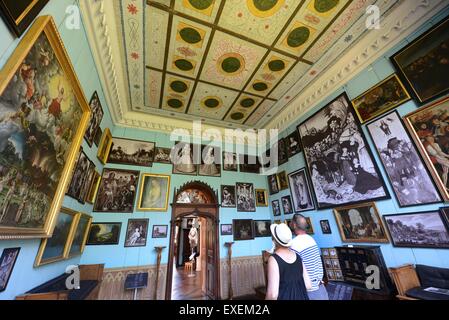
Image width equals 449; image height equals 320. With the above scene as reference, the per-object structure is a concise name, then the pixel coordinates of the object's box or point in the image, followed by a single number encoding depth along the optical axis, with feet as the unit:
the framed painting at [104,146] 18.53
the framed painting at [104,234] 18.56
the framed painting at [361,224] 14.39
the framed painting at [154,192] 21.83
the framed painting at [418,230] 11.20
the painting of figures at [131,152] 22.17
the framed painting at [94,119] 14.76
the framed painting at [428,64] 11.51
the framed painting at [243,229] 25.22
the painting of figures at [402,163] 11.98
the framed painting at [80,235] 14.28
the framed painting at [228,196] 26.22
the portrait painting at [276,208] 26.01
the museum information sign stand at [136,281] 17.48
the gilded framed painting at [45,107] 6.12
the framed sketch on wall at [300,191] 21.17
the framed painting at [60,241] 9.73
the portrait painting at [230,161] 28.43
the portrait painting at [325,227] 18.34
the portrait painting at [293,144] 23.41
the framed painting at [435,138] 11.03
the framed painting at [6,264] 7.10
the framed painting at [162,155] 24.41
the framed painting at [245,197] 27.01
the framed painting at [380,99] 13.83
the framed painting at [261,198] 28.17
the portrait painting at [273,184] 26.99
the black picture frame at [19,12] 5.41
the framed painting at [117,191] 19.89
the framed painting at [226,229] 24.73
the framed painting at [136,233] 19.93
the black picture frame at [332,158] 15.21
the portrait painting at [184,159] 25.12
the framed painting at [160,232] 21.13
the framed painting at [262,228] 26.43
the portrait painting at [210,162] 26.58
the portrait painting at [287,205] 23.84
